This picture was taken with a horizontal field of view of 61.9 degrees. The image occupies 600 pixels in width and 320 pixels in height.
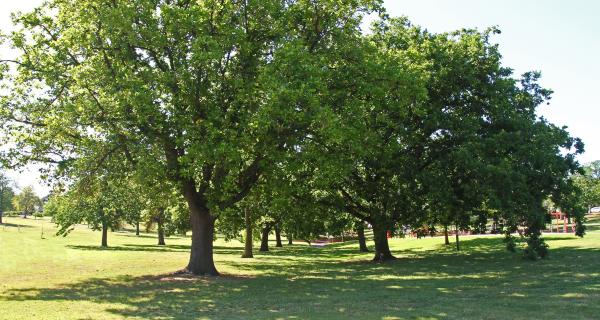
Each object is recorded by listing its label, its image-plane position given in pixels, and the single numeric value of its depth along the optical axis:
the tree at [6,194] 118.44
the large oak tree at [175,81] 19.45
